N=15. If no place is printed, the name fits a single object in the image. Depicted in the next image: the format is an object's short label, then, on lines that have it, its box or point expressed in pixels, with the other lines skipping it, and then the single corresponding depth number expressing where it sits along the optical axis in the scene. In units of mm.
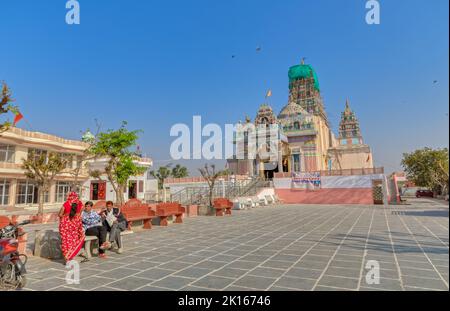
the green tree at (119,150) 16516
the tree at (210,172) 18030
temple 38094
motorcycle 3898
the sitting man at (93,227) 5812
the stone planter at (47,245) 5859
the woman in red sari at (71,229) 5246
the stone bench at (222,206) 15164
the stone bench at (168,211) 10859
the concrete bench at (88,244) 5555
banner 28281
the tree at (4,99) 6438
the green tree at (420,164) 33188
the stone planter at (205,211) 15783
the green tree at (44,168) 16359
